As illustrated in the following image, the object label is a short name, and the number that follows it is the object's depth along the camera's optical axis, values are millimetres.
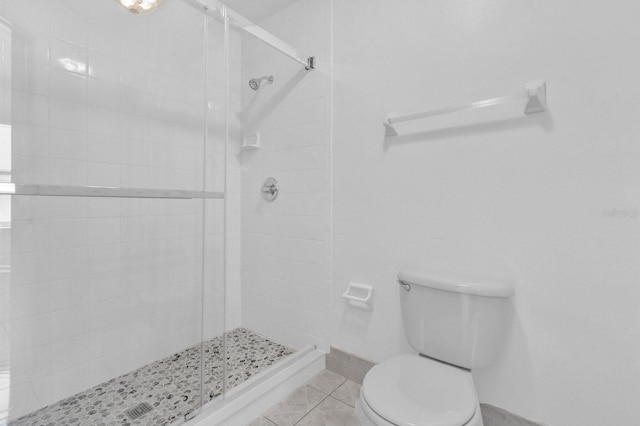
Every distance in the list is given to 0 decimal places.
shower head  1979
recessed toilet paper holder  1562
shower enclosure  1148
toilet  904
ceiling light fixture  1285
